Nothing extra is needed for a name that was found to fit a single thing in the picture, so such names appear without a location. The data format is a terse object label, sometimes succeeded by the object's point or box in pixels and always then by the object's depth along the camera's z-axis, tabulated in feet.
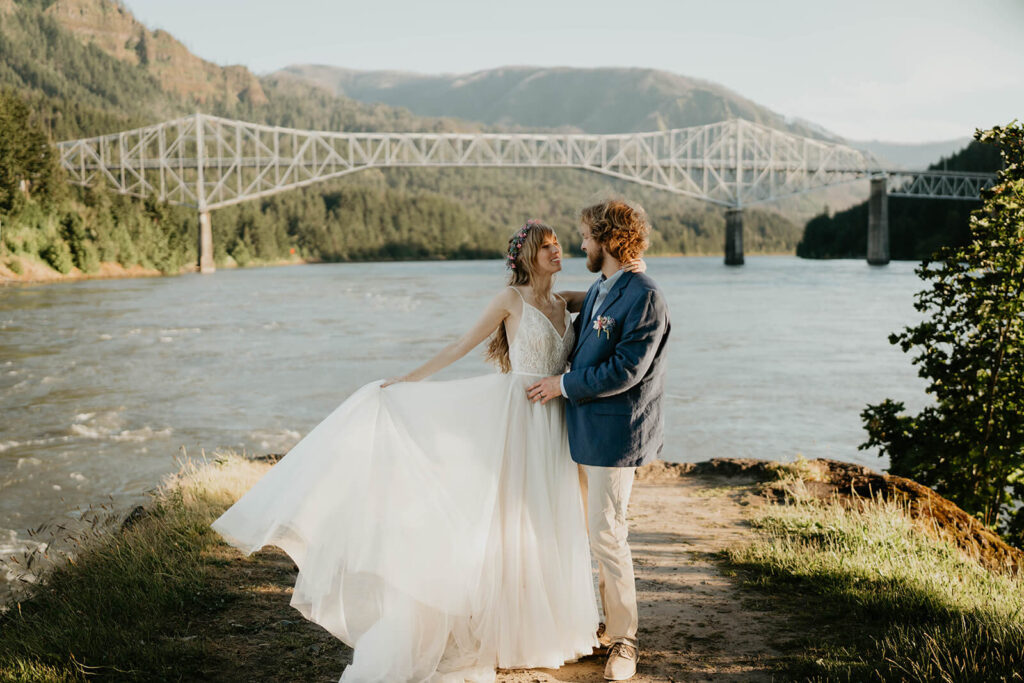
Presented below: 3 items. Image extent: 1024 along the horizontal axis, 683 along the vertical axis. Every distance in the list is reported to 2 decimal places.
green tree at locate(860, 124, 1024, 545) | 18.02
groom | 10.10
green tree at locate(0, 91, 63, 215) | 140.77
